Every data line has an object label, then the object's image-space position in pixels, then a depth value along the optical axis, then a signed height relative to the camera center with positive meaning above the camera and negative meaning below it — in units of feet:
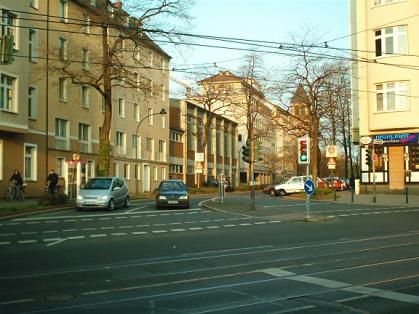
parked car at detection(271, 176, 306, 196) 157.52 -3.18
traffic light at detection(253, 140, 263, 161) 89.76 +3.79
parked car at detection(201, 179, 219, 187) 222.69 -2.82
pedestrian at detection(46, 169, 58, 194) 105.08 -1.03
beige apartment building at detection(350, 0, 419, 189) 129.80 +21.20
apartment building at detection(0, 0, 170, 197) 111.14 +17.50
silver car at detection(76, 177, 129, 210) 87.97 -2.78
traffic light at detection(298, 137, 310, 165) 76.84 +3.39
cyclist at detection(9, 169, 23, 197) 104.12 -0.82
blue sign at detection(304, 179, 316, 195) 74.33 -1.50
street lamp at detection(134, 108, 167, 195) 188.24 +4.25
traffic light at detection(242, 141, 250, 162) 89.71 +3.80
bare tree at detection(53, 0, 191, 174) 113.09 +24.67
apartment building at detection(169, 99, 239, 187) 228.63 +14.95
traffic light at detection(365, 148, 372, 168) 111.65 +3.85
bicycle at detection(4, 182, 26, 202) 102.99 -3.01
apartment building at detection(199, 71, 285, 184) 177.30 +27.06
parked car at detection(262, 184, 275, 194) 164.55 -4.15
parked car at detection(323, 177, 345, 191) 170.74 -2.37
